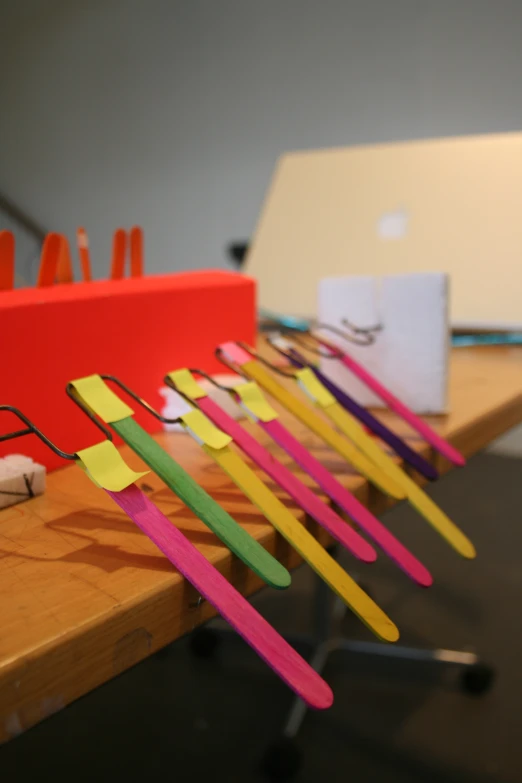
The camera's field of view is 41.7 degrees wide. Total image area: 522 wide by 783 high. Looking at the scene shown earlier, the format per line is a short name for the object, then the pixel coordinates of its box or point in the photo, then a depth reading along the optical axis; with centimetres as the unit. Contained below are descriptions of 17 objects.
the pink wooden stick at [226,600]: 36
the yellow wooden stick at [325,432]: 60
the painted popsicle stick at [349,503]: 51
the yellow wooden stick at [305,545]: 43
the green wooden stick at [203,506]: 42
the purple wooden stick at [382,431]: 67
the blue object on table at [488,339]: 121
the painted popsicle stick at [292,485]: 49
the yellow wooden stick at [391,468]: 58
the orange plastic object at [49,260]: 68
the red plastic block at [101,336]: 60
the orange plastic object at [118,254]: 79
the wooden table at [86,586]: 34
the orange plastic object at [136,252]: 82
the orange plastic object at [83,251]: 78
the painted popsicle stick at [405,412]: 72
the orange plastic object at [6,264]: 63
